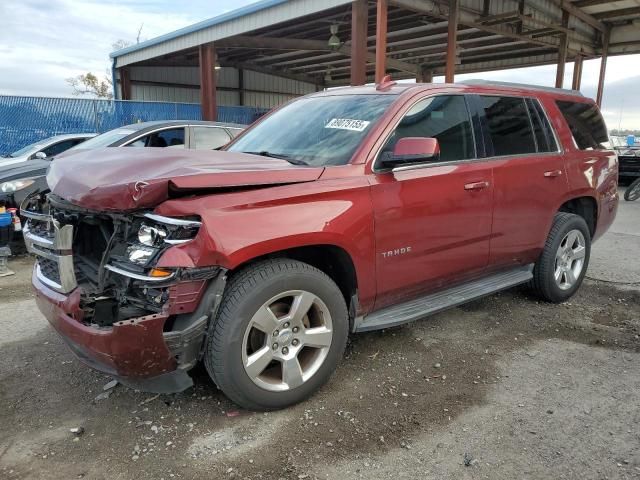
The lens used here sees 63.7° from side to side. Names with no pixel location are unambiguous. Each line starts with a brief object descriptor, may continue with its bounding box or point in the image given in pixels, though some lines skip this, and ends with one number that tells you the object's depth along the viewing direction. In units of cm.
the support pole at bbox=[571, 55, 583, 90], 1856
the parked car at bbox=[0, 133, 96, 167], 812
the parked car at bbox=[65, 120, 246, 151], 671
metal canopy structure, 1239
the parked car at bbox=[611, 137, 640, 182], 1409
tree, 4104
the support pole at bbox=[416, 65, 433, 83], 2298
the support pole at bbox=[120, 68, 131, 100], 2270
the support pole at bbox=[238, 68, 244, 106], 2709
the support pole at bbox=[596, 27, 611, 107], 1710
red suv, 250
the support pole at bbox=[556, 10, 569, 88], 1526
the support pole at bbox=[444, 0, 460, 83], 1234
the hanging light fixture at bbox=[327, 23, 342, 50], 1574
